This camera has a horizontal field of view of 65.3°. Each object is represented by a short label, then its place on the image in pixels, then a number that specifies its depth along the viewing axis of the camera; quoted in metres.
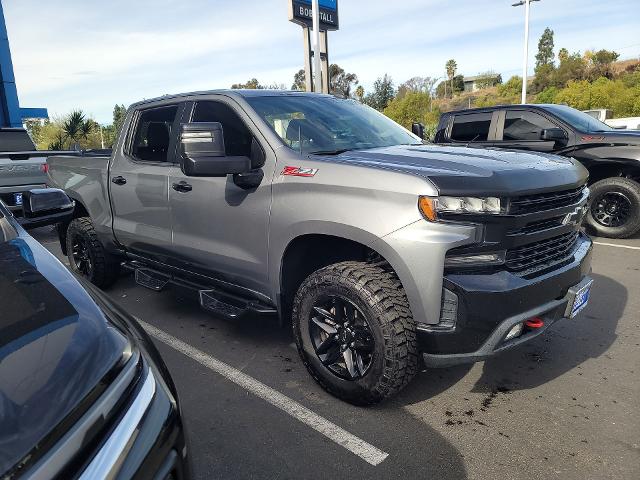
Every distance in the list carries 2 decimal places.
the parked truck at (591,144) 6.69
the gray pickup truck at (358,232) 2.40
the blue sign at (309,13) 19.05
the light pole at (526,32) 24.81
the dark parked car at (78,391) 1.00
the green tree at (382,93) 72.75
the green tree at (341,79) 66.19
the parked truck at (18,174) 7.46
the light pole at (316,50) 16.17
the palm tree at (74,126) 28.77
